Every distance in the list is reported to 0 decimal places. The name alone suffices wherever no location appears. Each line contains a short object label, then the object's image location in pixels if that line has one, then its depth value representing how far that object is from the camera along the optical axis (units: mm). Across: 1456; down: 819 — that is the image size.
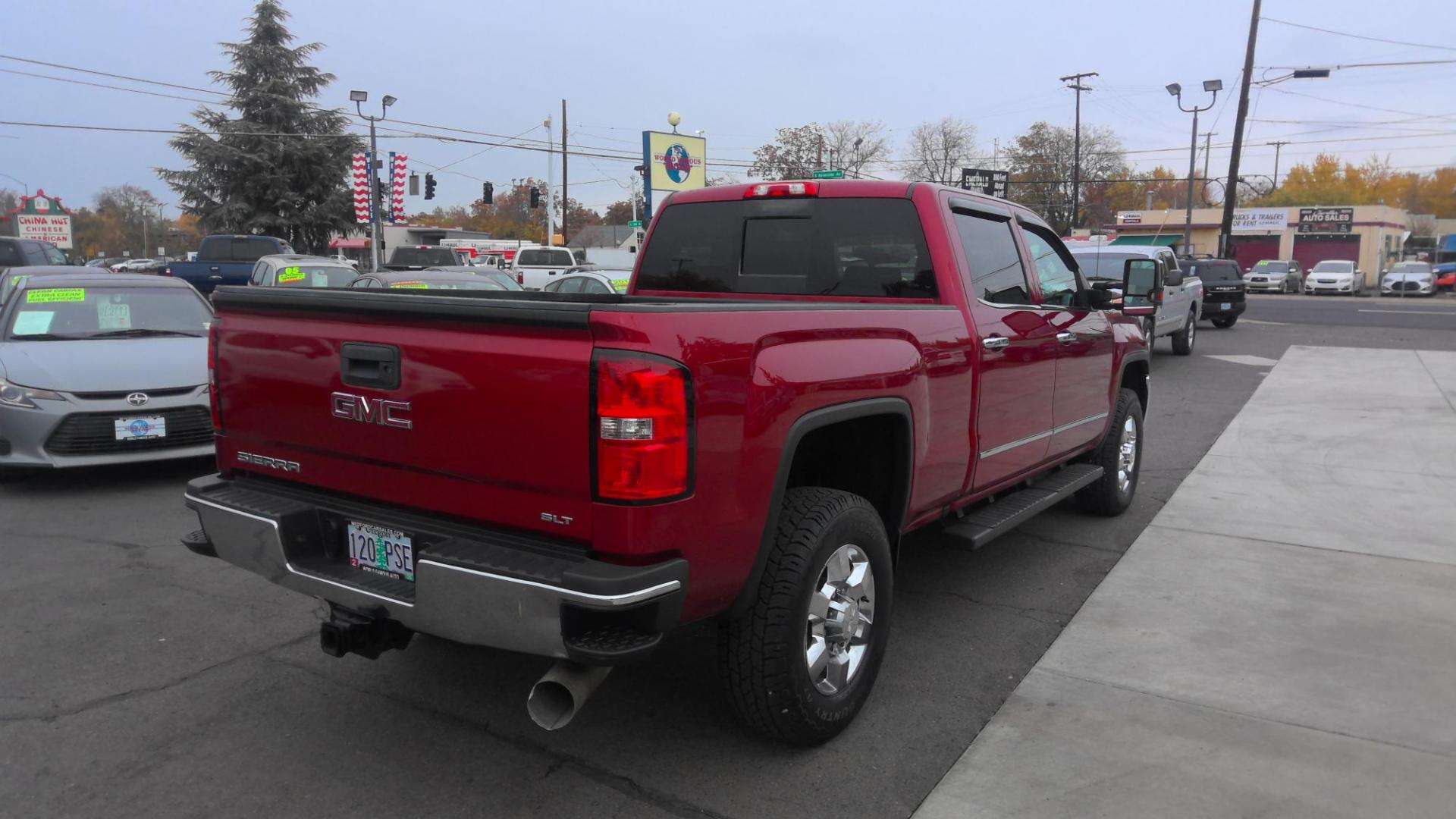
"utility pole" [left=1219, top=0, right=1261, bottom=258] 33531
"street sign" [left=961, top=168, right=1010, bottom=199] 33469
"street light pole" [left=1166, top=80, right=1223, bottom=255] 38250
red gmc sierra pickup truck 2709
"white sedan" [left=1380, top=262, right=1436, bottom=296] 43219
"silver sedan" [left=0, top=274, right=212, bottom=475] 6867
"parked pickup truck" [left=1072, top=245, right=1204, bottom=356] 15195
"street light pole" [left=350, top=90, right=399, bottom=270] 28031
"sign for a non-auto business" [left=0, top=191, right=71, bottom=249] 32781
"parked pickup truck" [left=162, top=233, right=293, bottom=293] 23516
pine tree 43625
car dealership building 61812
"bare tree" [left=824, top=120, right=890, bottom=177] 55188
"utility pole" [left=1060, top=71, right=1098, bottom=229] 52447
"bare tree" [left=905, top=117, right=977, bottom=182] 60594
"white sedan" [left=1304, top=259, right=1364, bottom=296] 43906
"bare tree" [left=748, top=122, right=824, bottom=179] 53406
